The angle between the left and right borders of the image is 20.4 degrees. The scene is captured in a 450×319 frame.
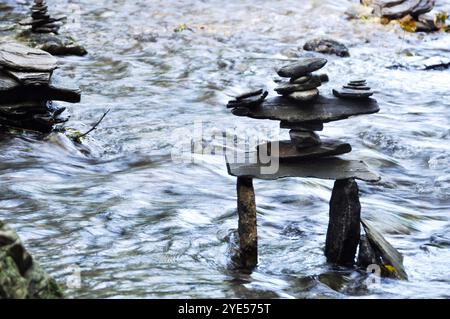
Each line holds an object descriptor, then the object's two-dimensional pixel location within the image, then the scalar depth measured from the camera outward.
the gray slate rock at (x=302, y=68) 11.26
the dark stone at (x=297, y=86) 11.33
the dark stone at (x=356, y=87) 11.40
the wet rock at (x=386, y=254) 11.74
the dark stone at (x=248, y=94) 11.13
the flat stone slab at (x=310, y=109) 11.35
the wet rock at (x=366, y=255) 11.88
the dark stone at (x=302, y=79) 11.31
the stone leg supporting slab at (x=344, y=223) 11.82
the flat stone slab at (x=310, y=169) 11.31
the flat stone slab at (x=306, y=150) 11.61
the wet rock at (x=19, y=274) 7.01
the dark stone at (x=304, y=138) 11.59
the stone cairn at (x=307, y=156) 11.33
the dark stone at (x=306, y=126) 11.60
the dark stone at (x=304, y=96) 11.29
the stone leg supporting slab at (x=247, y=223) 11.60
